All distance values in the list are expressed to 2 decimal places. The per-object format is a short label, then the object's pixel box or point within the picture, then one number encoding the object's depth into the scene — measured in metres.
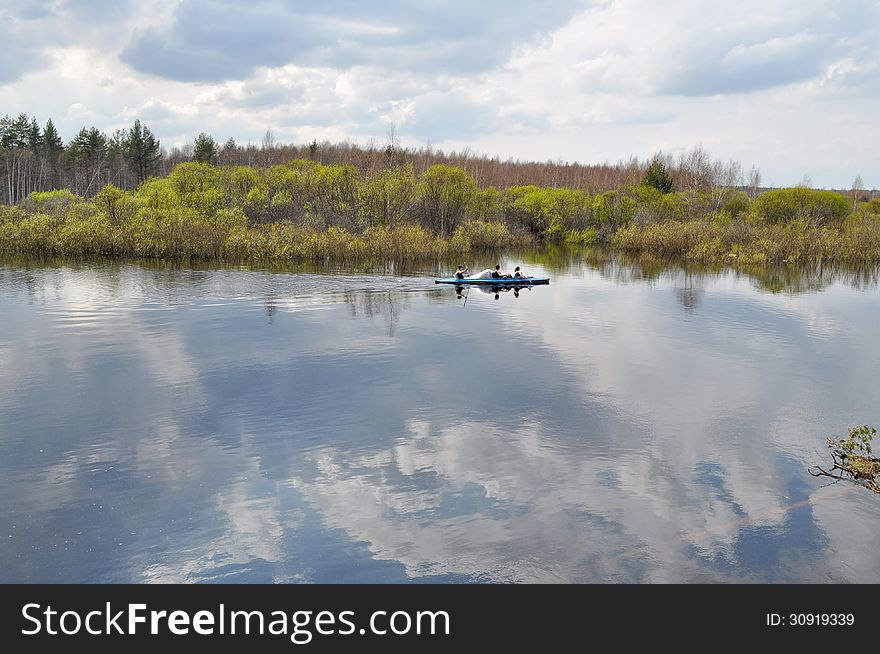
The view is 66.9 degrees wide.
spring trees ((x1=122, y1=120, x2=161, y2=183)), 119.19
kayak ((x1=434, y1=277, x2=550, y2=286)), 37.78
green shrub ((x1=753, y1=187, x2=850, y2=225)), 74.19
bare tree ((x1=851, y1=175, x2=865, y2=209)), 130.91
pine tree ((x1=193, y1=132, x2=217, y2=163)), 126.56
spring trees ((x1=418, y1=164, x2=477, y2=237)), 71.31
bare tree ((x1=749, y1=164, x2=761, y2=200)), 112.88
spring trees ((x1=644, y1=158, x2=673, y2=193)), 93.75
